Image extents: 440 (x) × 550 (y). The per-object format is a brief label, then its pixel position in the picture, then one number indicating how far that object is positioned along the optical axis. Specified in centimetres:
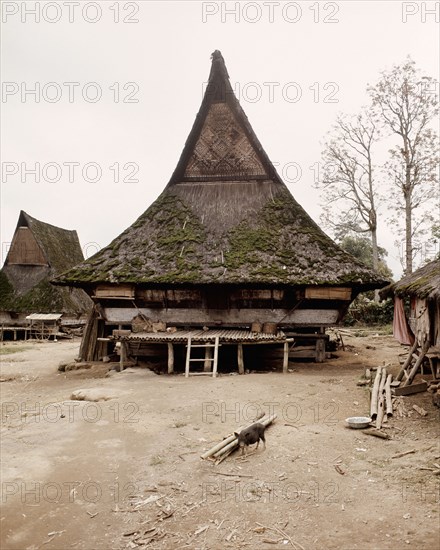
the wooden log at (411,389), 929
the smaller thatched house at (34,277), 2831
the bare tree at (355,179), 2731
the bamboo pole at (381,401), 741
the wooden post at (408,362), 1074
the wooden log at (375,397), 776
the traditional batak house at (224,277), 1316
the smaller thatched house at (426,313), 954
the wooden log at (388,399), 789
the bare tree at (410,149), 2500
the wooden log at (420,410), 790
